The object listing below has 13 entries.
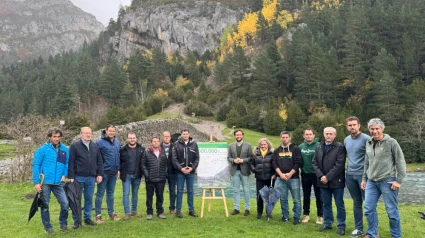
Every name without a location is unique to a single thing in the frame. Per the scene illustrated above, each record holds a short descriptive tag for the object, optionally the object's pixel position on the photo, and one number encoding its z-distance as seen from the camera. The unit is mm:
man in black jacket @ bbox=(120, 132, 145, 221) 9008
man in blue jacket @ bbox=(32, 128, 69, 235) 7523
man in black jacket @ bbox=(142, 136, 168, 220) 9008
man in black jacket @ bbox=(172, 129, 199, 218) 9266
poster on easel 9711
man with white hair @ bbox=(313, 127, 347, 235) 7590
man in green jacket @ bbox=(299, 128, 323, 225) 8398
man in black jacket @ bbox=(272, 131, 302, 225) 8457
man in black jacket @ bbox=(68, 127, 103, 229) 8030
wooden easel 9492
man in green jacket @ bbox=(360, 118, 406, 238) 6555
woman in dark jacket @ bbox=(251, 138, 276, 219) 8869
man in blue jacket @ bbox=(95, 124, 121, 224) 8688
